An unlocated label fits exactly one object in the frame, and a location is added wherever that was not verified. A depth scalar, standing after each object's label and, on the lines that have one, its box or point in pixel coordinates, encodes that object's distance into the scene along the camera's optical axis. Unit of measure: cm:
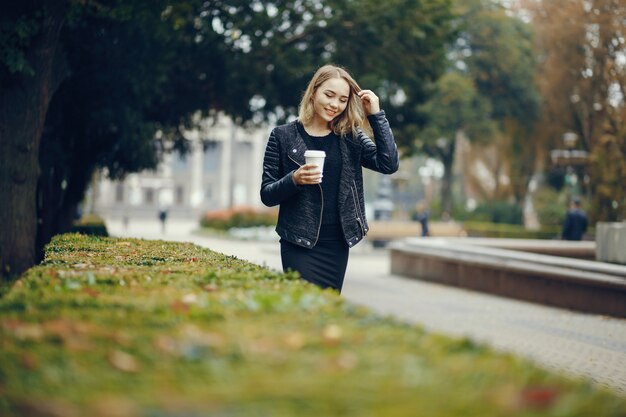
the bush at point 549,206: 4325
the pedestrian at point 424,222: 2942
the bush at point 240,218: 4628
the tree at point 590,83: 2792
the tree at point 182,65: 1535
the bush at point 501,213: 4788
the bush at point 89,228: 1656
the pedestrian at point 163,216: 4961
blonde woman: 518
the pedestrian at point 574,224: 2005
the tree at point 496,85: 4747
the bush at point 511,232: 3806
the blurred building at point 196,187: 9375
